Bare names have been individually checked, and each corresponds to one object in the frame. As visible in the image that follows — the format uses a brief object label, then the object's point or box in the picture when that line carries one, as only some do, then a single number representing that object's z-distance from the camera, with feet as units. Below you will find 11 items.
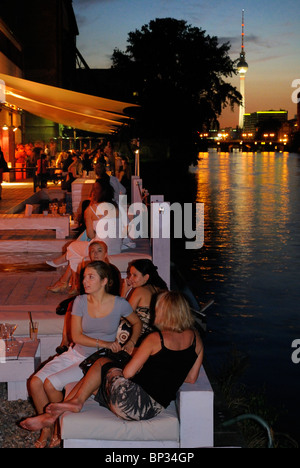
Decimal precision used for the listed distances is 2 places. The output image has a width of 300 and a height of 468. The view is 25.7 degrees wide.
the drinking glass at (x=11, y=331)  19.69
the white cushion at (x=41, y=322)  20.97
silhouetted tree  176.85
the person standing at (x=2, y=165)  56.59
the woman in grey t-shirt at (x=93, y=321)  17.34
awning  35.94
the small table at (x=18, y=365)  18.92
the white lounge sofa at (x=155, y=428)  14.51
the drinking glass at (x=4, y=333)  19.66
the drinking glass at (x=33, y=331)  20.39
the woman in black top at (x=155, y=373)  14.70
